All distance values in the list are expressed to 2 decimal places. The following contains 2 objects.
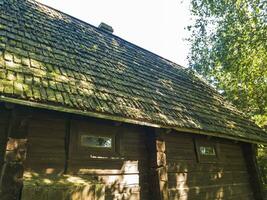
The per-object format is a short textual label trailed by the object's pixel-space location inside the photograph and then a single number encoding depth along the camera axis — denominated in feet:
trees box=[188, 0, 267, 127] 46.57
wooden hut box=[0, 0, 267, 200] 14.76
